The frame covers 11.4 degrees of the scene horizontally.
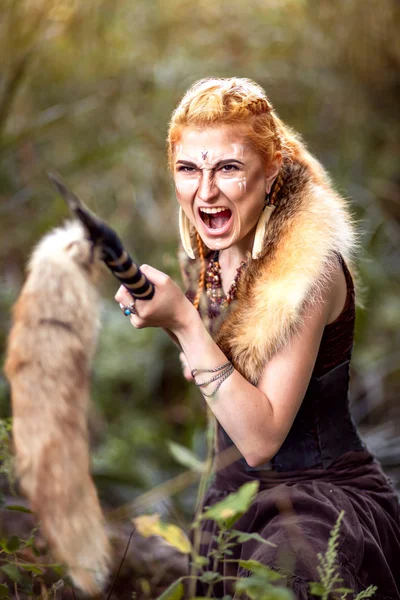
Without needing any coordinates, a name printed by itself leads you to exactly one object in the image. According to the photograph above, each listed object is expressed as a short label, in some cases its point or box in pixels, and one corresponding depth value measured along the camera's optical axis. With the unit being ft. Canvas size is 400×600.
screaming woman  9.41
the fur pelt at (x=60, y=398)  10.21
